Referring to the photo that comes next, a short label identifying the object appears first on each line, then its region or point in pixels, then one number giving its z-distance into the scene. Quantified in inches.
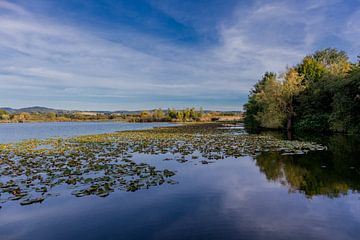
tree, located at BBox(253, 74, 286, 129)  1455.5
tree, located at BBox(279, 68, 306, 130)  1419.8
